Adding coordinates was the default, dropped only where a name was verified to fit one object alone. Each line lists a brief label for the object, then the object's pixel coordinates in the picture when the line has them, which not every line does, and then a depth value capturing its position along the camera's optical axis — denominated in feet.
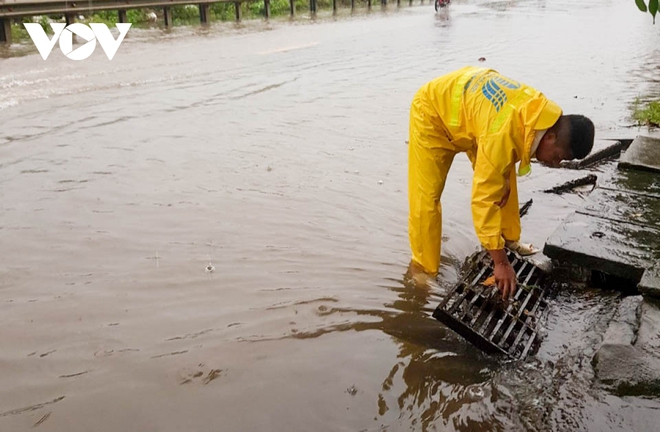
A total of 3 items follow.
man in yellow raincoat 8.31
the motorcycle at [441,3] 88.33
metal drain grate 8.89
